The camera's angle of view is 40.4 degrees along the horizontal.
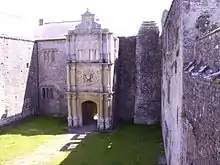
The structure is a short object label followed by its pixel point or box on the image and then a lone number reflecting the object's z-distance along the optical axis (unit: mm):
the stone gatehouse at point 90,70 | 21250
